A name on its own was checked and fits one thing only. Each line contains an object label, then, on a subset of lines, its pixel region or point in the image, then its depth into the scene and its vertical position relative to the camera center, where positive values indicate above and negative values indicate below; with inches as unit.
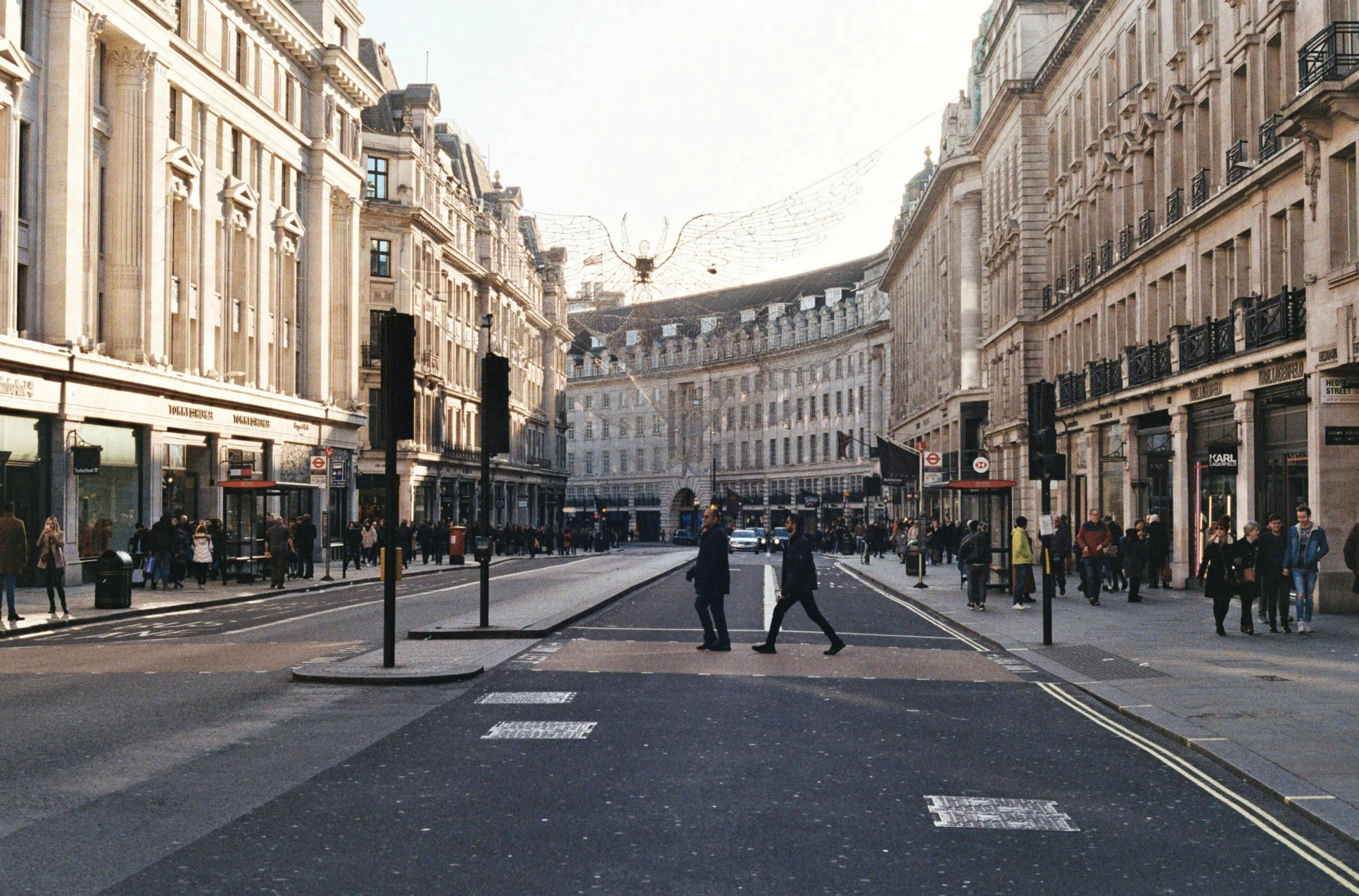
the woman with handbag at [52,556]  912.9 -39.5
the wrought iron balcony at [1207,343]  1219.9 +123.6
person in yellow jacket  1043.3 -48.7
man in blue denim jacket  824.9 -36.2
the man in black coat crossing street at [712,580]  689.0 -40.8
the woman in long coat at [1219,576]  801.6 -45.9
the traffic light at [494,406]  783.7 +44.6
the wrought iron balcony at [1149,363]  1416.1 +122.9
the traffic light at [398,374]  573.6 +44.9
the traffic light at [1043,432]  745.6 +29.7
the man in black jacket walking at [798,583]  681.6 -41.8
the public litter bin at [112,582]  1016.9 -61.5
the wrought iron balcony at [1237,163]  1190.3 +261.7
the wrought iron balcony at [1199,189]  1301.7 +262.2
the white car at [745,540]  3489.2 -115.2
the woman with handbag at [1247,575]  806.5 -45.7
